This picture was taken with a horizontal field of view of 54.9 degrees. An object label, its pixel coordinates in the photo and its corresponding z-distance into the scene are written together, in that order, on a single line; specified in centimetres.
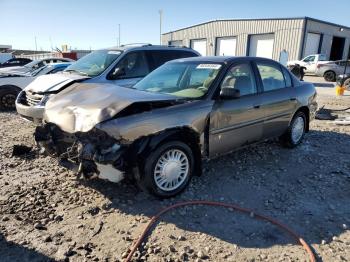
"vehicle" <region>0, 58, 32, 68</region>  1957
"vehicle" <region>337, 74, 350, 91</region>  1444
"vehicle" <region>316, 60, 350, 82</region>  2100
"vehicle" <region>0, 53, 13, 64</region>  2978
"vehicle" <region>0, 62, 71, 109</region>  962
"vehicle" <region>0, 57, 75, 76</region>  1262
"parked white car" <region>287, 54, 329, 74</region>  2250
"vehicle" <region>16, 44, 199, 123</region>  670
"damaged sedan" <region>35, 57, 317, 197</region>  366
